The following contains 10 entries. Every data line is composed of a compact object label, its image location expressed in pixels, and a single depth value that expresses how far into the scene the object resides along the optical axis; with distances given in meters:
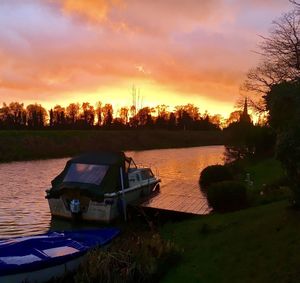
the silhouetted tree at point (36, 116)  88.89
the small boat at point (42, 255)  6.71
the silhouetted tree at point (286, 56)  27.24
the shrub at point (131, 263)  6.59
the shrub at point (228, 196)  11.59
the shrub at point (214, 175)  17.79
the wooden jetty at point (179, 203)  12.21
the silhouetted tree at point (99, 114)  105.48
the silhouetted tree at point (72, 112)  98.92
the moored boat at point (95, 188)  12.68
